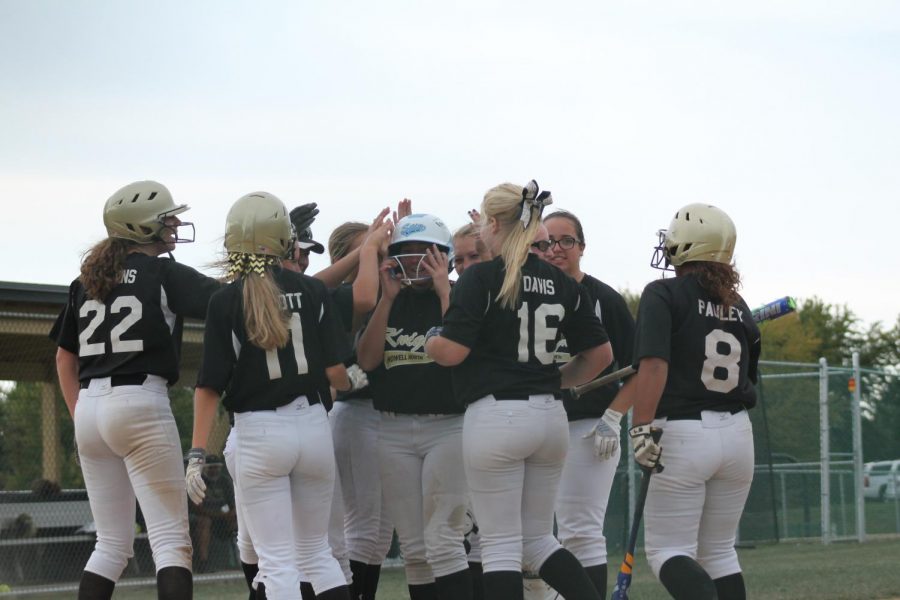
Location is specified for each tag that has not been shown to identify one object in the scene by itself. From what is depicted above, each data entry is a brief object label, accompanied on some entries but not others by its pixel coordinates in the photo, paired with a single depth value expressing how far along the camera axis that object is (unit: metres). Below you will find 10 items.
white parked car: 36.21
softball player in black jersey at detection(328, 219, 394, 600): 13.07
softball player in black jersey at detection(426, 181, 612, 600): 11.25
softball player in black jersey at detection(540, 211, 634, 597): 13.31
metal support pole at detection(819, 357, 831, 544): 33.03
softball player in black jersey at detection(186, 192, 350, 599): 10.97
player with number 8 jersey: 11.42
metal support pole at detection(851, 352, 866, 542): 33.66
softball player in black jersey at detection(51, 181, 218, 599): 11.87
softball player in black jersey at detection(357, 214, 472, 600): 12.55
